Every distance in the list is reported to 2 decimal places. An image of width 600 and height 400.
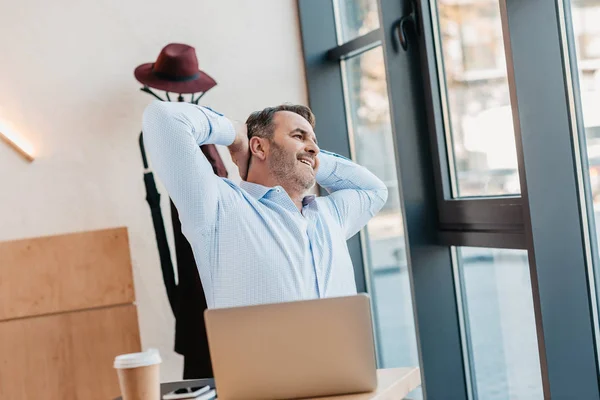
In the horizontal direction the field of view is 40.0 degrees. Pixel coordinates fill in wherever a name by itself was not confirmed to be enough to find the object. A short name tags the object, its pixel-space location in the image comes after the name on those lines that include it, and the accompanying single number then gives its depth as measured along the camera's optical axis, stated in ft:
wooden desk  5.62
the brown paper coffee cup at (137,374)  5.99
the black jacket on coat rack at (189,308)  11.51
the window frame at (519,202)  8.43
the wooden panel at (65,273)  10.69
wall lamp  12.05
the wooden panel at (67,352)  10.67
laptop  5.62
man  8.16
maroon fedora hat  11.94
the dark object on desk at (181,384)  6.81
